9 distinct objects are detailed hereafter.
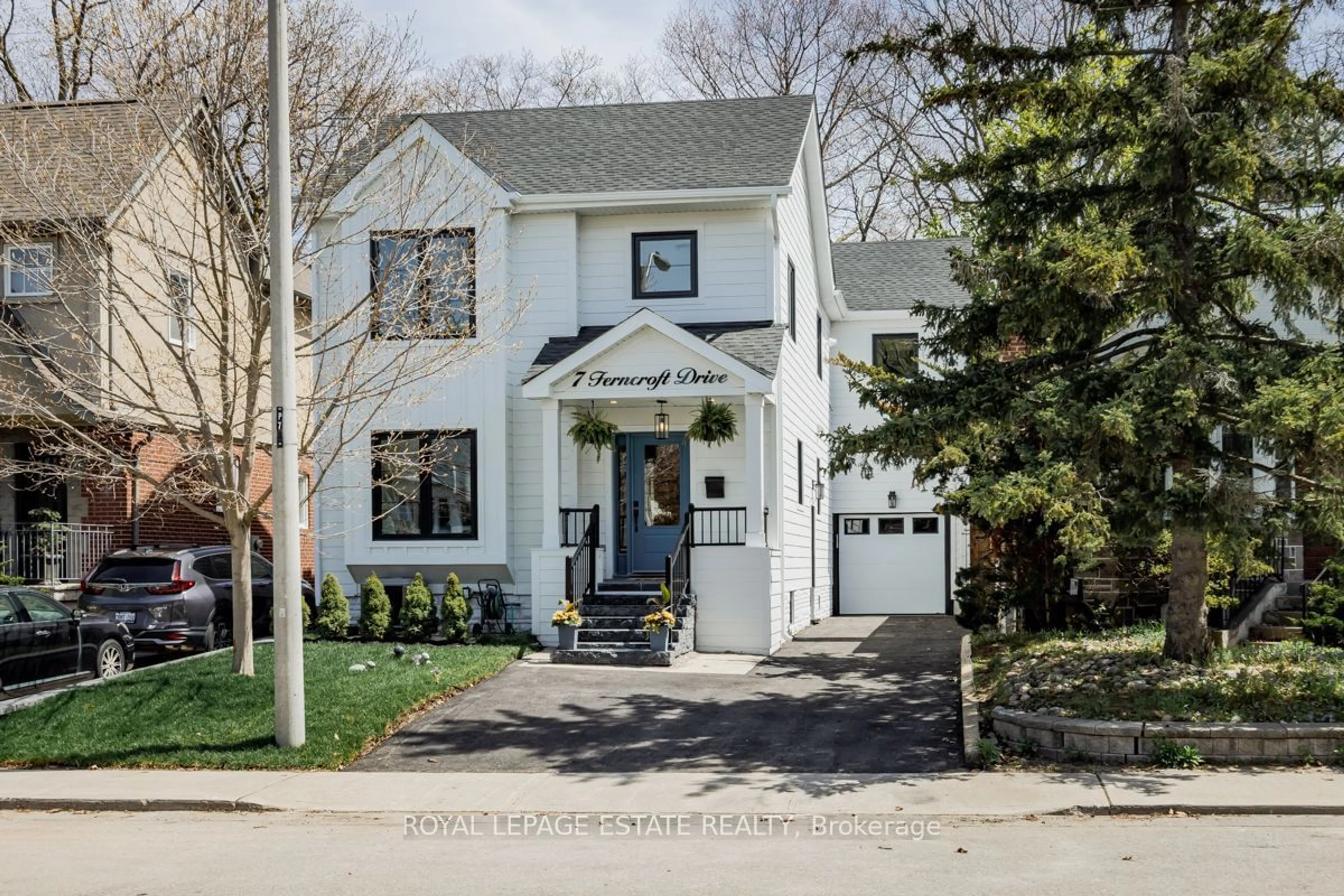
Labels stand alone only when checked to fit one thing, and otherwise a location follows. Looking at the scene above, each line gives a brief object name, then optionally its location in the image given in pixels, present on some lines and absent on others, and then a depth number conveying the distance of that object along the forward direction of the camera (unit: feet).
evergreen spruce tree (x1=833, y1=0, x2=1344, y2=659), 34.88
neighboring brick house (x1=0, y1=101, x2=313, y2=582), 43.73
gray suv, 57.98
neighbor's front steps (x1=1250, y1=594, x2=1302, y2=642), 52.13
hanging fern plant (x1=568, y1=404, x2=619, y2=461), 61.77
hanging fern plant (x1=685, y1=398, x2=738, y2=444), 61.36
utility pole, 38.01
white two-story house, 59.36
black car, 47.11
